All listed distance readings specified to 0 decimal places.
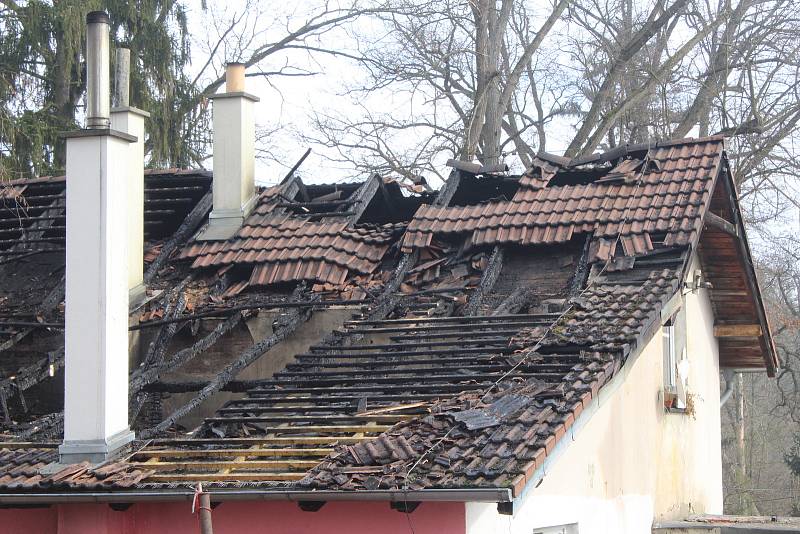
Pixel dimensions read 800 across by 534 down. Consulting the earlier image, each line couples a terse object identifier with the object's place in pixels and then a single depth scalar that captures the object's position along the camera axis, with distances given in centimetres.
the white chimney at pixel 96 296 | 1984
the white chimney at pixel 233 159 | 3052
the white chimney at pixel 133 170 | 2781
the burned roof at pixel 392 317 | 1817
